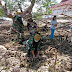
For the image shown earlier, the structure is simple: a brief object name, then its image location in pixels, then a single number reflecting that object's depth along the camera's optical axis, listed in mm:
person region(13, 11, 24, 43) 4349
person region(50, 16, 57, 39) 4977
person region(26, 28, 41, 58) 3072
